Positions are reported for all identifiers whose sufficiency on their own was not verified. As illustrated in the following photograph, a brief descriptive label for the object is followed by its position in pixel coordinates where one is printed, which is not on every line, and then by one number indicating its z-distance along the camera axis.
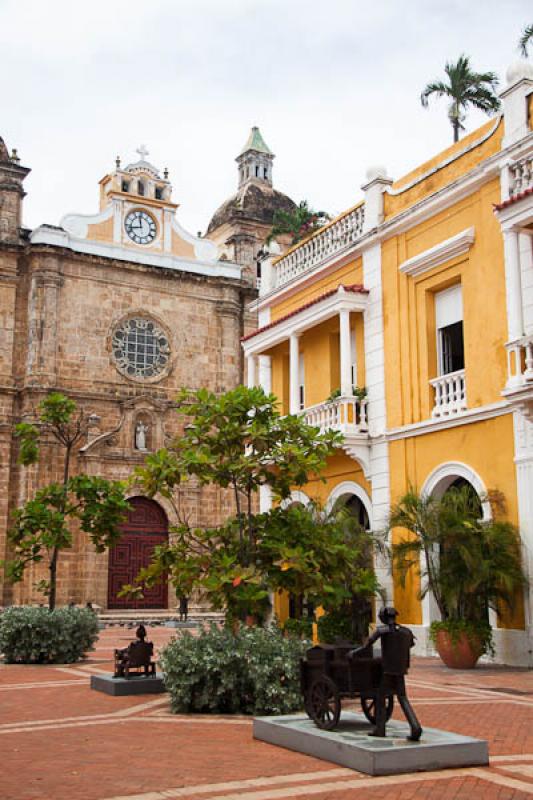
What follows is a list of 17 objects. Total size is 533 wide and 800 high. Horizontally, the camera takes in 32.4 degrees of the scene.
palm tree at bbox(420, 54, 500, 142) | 29.84
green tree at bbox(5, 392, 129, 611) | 17.33
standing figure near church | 27.72
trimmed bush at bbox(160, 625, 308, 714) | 10.18
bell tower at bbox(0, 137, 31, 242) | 33.88
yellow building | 15.62
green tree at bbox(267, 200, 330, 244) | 36.50
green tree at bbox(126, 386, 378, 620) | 11.09
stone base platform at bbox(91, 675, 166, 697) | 12.07
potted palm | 14.91
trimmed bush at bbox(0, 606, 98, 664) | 16.47
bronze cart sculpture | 7.80
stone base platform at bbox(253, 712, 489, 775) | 7.18
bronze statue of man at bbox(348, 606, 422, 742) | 7.79
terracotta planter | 15.03
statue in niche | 34.00
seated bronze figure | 12.32
